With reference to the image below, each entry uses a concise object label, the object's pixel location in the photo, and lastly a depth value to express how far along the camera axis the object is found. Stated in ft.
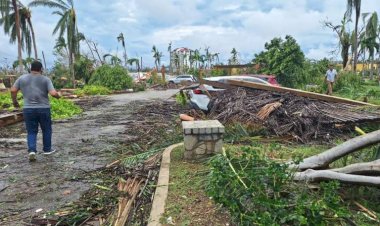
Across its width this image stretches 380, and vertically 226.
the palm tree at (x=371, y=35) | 150.51
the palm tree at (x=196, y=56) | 184.75
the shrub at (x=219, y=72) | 117.96
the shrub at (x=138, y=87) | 106.75
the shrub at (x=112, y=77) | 102.37
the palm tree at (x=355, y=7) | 106.61
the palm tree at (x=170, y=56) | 222.93
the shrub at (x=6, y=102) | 52.66
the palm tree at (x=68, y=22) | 102.99
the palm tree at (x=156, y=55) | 227.28
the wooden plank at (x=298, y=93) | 30.91
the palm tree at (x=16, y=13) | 82.08
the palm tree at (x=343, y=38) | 116.57
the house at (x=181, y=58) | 189.57
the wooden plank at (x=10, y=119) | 36.96
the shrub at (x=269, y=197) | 10.01
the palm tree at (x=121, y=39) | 158.60
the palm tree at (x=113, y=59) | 116.91
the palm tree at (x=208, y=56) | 189.47
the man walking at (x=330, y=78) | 59.26
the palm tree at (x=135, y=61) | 172.53
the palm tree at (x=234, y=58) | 179.34
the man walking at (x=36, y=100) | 22.66
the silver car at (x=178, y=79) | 136.05
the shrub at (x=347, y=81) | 70.18
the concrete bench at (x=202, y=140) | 18.62
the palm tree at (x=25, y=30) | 115.14
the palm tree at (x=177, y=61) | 200.70
